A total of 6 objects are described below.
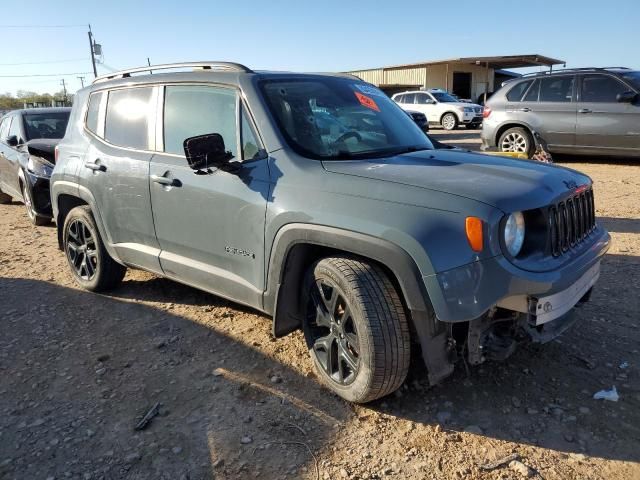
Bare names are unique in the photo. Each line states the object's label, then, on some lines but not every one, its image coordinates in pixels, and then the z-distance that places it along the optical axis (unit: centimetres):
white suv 2158
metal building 3356
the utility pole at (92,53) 4038
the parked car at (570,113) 981
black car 738
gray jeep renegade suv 251
